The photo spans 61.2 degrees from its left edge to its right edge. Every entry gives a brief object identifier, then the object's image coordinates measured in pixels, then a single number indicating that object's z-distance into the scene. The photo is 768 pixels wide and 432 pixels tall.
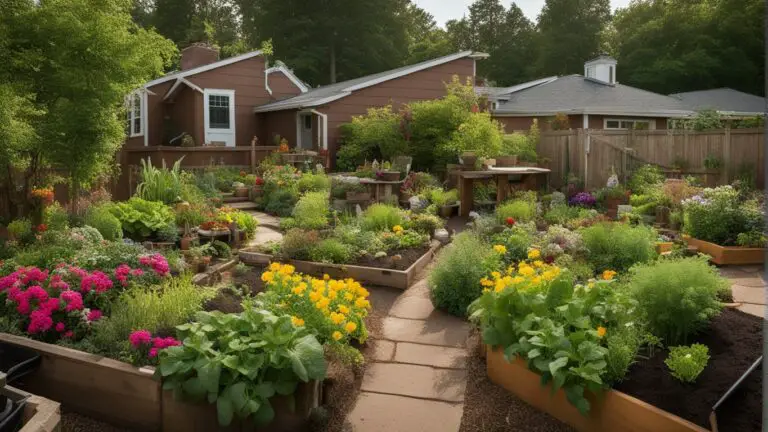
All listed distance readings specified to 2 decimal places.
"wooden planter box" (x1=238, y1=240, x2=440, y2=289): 7.15
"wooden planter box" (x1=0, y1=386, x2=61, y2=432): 3.32
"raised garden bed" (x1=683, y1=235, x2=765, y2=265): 7.33
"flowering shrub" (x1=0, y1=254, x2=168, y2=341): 4.86
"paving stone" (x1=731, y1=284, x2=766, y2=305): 5.69
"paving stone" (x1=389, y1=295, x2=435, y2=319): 6.32
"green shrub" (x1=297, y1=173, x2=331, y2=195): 12.79
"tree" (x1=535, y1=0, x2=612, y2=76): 42.06
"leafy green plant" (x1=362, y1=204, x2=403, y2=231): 9.06
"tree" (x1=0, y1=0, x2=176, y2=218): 7.84
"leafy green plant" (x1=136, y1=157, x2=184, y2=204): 10.50
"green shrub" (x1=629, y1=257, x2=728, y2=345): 4.27
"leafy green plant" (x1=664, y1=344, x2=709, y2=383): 3.78
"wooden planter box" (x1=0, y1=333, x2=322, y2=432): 4.08
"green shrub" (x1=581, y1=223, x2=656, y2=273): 6.81
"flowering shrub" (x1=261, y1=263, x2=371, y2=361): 4.83
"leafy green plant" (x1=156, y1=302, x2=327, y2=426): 3.80
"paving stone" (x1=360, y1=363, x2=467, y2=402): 4.68
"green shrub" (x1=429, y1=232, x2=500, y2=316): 6.17
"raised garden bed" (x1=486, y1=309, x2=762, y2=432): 3.54
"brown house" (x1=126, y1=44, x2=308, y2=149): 20.50
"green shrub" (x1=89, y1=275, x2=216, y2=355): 4.67
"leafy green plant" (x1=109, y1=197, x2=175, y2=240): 8.43
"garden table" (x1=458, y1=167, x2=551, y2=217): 11.45
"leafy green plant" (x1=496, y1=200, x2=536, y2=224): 9.46
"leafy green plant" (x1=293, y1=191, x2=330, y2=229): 9.38
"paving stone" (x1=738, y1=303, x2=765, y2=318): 5.15
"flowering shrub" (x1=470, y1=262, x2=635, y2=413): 3.90
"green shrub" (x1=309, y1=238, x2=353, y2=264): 7.53
